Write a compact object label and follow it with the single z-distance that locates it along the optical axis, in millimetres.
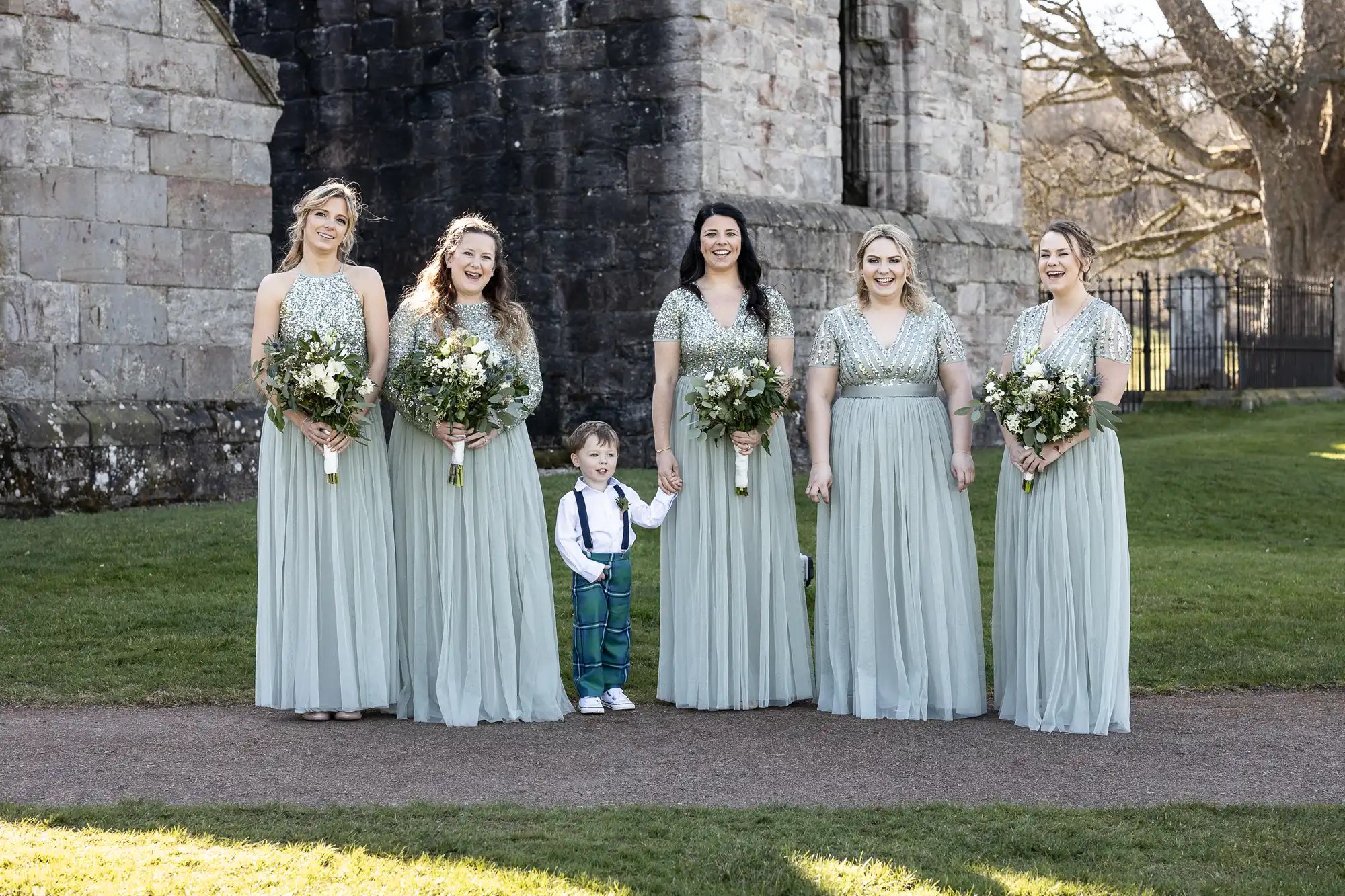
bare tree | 26062
